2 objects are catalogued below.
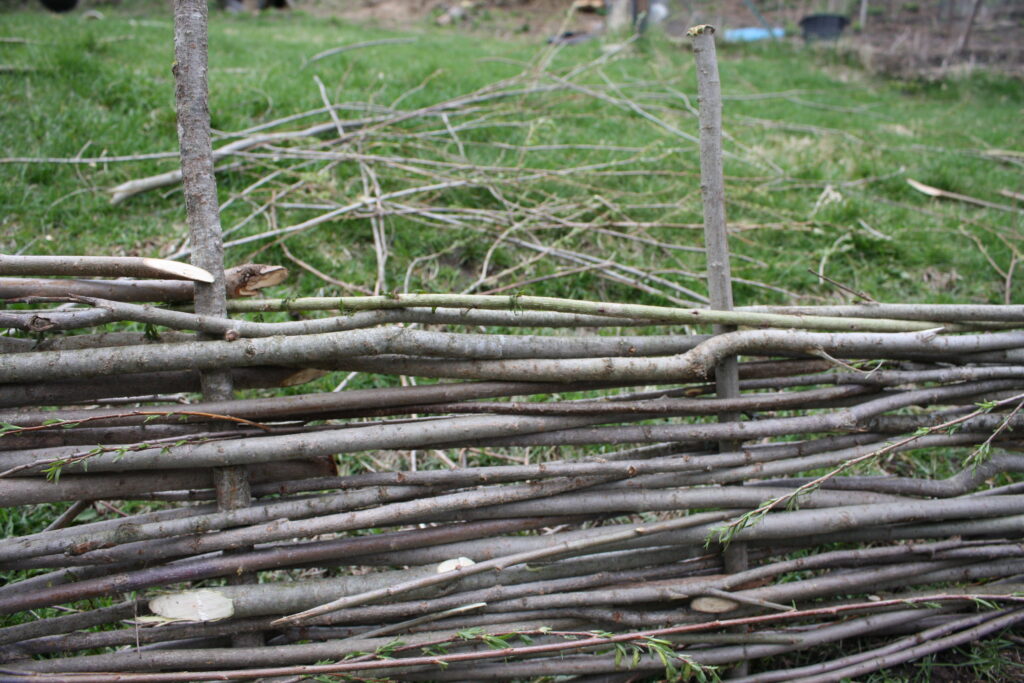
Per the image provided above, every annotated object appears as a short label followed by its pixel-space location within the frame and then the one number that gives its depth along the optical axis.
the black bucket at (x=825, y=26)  8.35
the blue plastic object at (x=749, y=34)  8.02
